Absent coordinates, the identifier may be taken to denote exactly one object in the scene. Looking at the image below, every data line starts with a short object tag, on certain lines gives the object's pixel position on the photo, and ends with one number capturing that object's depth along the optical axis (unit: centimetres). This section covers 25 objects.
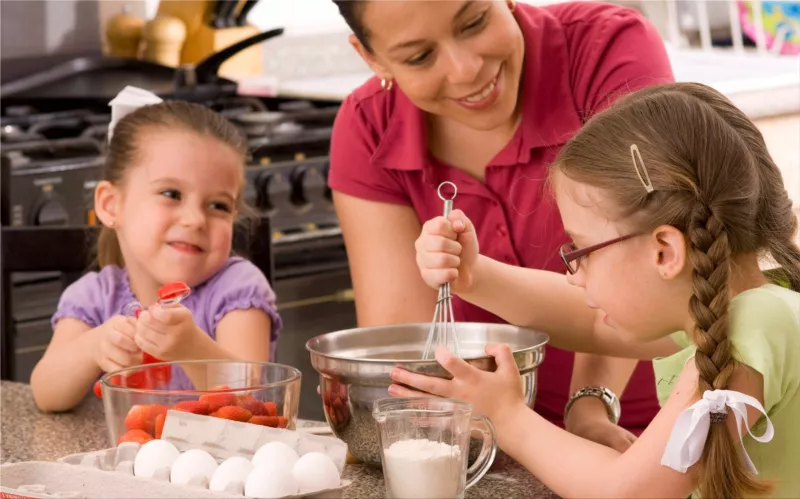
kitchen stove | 370
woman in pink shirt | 265
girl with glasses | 222
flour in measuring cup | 217
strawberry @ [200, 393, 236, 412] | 224
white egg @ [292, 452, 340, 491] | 212
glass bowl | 225
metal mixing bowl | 227
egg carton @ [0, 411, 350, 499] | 213
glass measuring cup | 218
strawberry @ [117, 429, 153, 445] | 224
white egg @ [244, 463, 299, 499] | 210
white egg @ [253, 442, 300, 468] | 214
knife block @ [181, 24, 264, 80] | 516
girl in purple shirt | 279
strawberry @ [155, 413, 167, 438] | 225
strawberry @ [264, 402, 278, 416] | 228
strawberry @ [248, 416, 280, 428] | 226
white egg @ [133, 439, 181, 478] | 217
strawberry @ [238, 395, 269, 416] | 226
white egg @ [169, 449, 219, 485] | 215
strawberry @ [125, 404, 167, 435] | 226
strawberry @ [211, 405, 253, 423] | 223
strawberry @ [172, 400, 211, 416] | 224
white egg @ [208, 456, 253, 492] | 213
